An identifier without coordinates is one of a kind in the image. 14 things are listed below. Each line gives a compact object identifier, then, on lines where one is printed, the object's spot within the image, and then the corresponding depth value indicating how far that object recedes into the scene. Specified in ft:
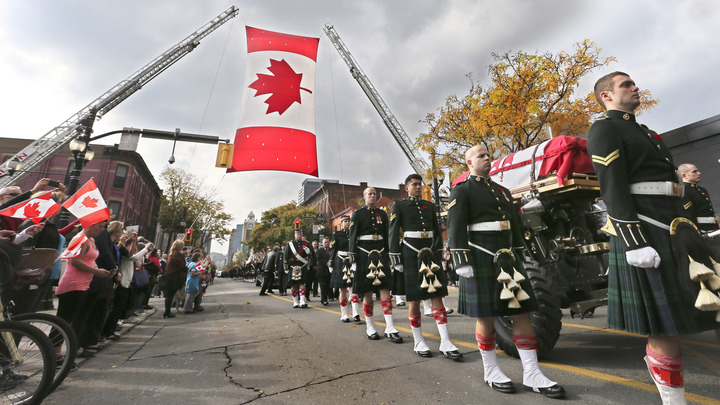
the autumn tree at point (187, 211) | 119.14
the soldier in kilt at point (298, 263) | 29.30
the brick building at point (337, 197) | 196.43
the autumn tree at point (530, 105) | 51.13
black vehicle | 10.24
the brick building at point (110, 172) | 108.68
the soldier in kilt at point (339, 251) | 26.78
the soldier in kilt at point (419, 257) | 12.33
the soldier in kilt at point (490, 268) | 8.38
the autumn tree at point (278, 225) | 181.68
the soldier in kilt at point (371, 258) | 15.29
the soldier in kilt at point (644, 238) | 5.92
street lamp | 33.22
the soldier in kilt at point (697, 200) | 14.33
